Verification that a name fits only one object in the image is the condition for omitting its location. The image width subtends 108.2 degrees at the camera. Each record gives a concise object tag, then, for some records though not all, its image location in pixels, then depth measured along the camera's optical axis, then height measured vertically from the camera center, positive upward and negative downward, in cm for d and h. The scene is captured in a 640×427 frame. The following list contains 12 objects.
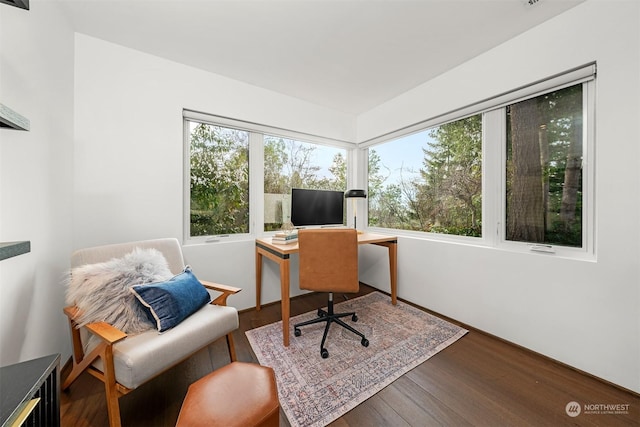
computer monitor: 259 +6
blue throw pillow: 133 -54
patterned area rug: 138 -110
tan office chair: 189 -39
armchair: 110 -70
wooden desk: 192 -43
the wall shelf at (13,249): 76 -13
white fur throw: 127 -47
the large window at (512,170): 168 +39
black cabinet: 59 -50
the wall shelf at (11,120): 82 +35
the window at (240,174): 236 +45
